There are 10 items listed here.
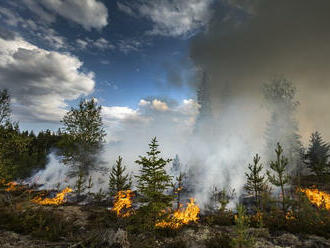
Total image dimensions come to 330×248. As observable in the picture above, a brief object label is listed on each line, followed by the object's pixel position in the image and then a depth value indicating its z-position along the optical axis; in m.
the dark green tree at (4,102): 13.35
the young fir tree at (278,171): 11.99
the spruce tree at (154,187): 8.87
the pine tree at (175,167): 30.83
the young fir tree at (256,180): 14.34
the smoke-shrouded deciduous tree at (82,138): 21.23
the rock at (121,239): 6.99
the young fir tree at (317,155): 22.27
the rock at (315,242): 8.43
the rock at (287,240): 8.72
